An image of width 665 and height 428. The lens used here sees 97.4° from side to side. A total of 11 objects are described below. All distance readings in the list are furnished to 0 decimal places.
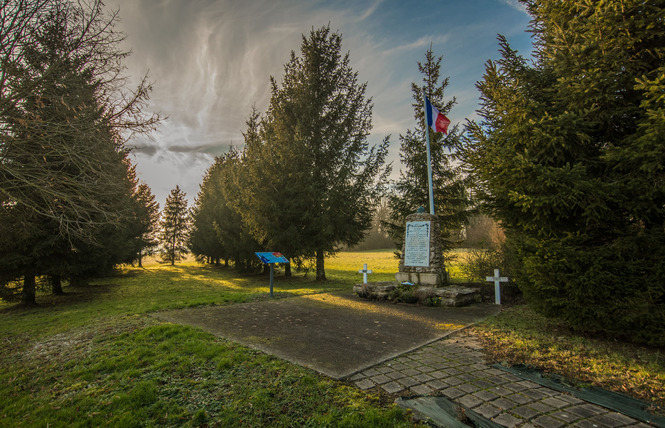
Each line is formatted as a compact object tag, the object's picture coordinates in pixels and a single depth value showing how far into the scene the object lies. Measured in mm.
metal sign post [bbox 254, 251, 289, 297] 10031
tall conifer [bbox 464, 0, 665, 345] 4309
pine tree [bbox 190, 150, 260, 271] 18734
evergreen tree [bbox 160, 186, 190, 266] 34781
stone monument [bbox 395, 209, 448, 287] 9938
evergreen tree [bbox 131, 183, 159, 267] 23281
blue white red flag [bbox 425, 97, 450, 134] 11211
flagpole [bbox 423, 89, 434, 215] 10508
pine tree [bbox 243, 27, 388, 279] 14734
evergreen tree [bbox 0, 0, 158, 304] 4859
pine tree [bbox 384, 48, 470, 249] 14141
